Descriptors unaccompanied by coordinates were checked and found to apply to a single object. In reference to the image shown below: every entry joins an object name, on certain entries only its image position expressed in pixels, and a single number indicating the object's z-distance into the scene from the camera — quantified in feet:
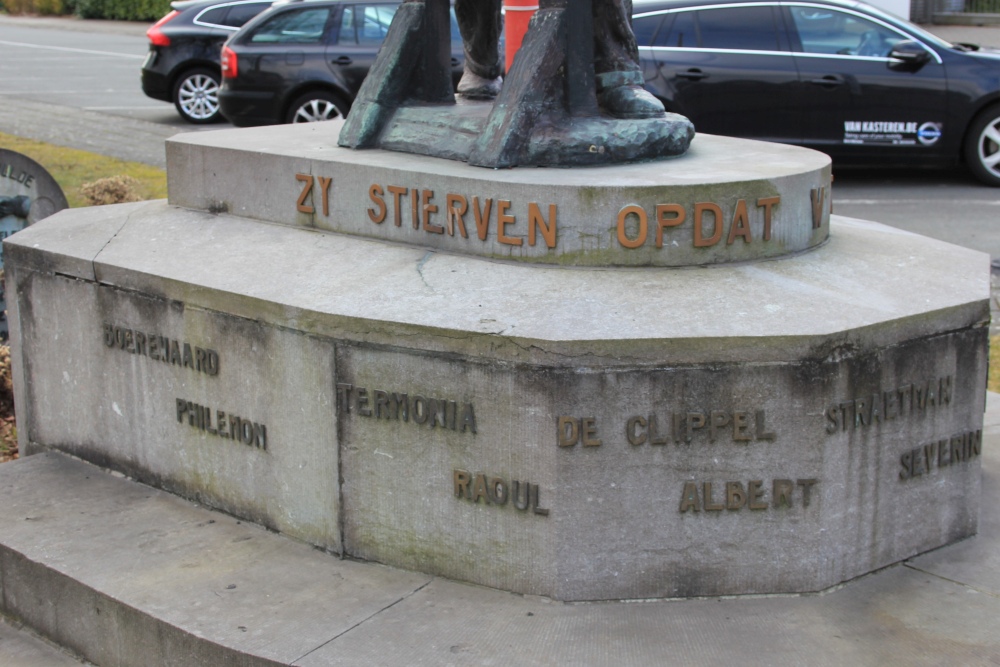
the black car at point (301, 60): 39.42
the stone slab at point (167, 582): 11.85
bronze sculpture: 14.55
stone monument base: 11.89
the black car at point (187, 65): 46.68
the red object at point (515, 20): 21.20
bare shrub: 29.76
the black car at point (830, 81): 34.63
